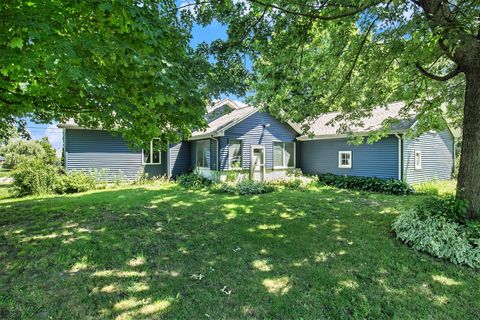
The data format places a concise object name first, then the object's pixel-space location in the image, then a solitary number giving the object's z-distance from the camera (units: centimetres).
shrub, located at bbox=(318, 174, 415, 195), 1078
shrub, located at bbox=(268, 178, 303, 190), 1251
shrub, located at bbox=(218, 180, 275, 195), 1054
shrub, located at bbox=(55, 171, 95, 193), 1101
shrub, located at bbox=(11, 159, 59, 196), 1027
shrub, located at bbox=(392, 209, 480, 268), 430
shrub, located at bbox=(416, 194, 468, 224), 507
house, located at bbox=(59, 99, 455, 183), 1240
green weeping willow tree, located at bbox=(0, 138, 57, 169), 2764
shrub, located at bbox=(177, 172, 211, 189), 1283
